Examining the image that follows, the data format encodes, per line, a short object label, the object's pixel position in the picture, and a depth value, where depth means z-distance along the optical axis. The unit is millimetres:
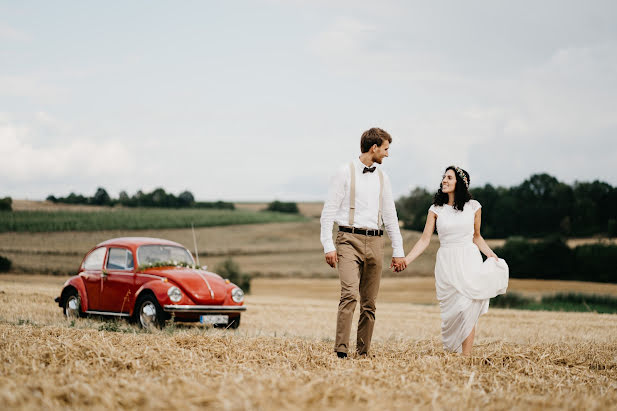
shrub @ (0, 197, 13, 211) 51703
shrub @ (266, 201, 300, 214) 81125
